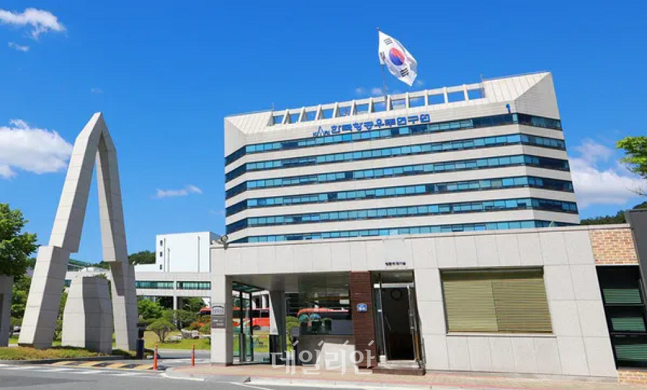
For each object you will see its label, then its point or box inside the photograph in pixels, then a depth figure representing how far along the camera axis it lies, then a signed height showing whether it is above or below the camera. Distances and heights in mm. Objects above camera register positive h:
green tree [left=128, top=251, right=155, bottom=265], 161250 +22026
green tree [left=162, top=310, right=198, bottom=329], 72750 +443
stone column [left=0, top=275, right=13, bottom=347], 33500 +1743
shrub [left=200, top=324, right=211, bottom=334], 67375 -1642
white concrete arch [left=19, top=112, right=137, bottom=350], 25188 +4979
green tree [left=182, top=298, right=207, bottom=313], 97875 +2780
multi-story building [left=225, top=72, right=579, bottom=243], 73625 +22977
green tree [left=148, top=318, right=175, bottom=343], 55031 -883
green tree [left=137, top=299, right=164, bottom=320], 79000 +1754
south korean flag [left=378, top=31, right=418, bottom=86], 81125 +42777
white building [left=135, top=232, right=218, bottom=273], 116312 +16166
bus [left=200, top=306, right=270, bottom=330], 67375 -597
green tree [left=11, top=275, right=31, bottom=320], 61794 +3588
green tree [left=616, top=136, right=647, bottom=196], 27641 +8478
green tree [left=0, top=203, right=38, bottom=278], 32188 +5826
